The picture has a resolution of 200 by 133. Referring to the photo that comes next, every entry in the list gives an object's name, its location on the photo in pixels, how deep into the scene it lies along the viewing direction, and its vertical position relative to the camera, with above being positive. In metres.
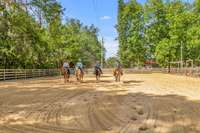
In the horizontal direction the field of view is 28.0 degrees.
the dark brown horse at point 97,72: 30.37 -0.47
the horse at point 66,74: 28.35 -0.56
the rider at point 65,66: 28.89 +0.01
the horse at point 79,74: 28.99 -0.58
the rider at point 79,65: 28.95 +0.07
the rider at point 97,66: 30.47 -0.02
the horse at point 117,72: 29.07 -0.50
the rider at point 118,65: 28.68 +0.04
